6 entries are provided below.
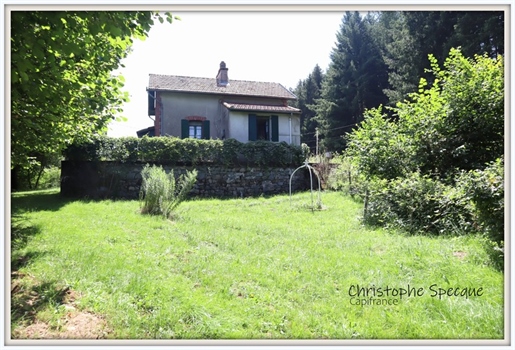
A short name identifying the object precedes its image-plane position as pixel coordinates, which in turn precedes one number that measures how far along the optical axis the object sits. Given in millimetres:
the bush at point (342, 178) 9969
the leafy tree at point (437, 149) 4461
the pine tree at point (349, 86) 17953
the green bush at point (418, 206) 4281
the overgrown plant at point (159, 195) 6395
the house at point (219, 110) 13062
